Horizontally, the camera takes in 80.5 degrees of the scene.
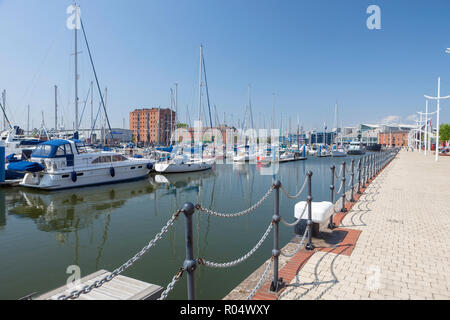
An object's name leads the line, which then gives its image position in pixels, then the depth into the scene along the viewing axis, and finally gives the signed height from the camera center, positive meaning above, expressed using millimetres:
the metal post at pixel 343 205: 8721 -1906
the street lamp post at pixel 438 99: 33581 +6089
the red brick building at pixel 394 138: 152625 +5582
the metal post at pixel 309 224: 5707 -1647
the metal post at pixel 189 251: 2547 -1005
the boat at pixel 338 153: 71412 -1409
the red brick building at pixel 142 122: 132675 +13894
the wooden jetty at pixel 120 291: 3668 -2068
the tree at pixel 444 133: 85312 +4851
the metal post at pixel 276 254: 4121 -1664
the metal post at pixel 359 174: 11100 -1154
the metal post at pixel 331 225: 7049 -2059
